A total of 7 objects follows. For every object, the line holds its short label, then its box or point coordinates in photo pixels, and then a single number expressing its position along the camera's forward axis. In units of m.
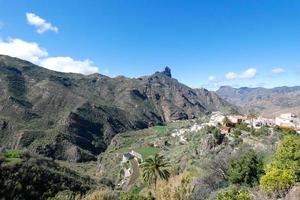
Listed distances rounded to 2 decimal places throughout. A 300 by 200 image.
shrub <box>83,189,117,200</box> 20.68
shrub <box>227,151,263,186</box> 24.46
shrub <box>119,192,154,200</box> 21.56
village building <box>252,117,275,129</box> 50.76
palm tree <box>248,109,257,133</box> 56.95
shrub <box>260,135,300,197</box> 18.21
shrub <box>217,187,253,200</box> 15.08
